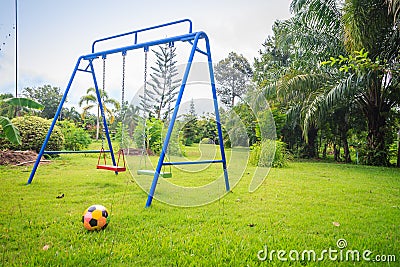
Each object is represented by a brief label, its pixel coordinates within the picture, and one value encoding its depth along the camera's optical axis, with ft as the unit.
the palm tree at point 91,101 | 72.79
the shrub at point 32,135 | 30.42
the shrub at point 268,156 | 30.07
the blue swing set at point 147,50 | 12.91
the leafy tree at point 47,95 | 94.58
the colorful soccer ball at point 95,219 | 9.54
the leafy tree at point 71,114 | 93.30
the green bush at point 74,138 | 38.73
